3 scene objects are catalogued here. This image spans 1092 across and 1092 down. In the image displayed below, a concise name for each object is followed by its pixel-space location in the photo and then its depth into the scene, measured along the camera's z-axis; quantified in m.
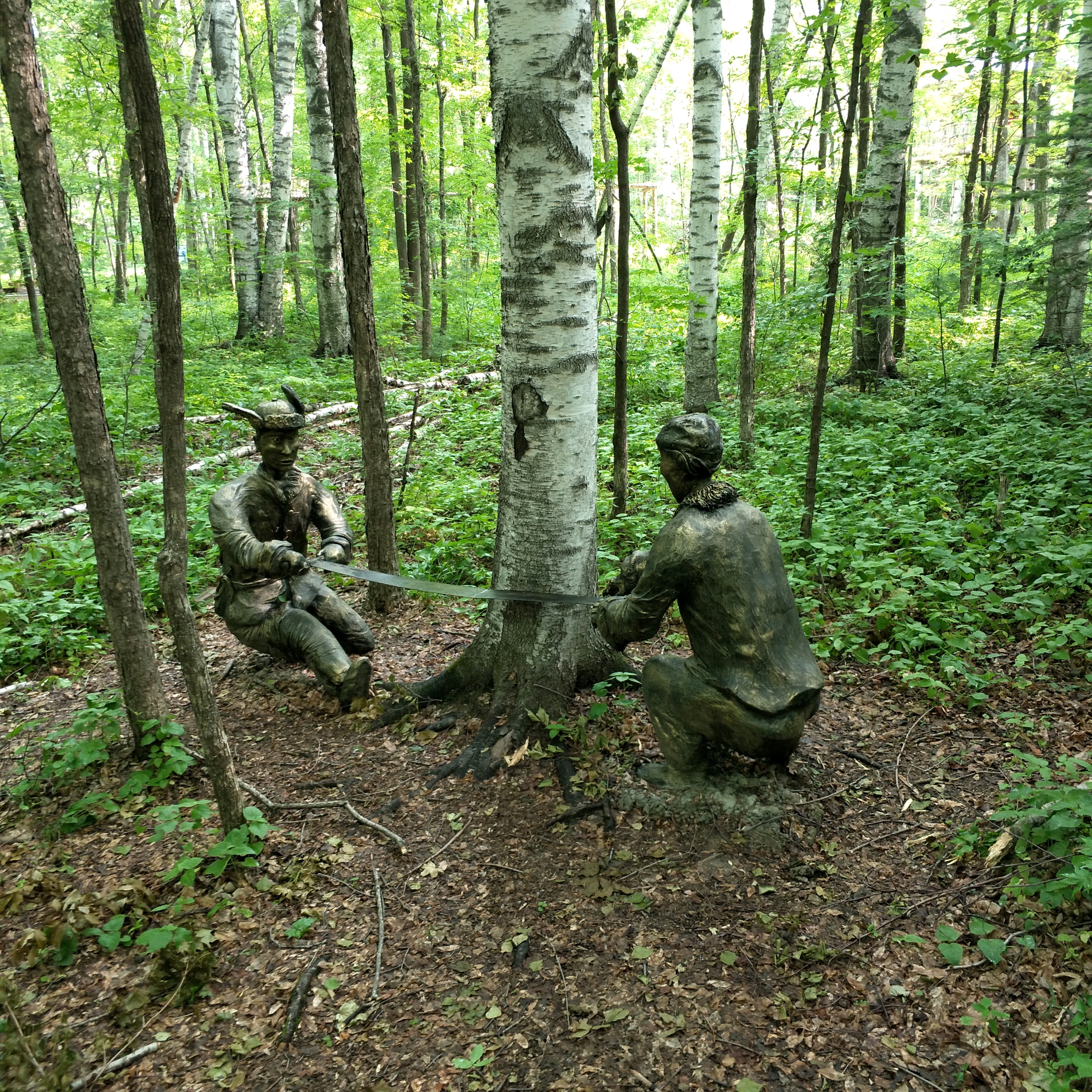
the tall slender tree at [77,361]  3.14
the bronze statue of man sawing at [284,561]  4.47
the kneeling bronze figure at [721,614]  3.03
